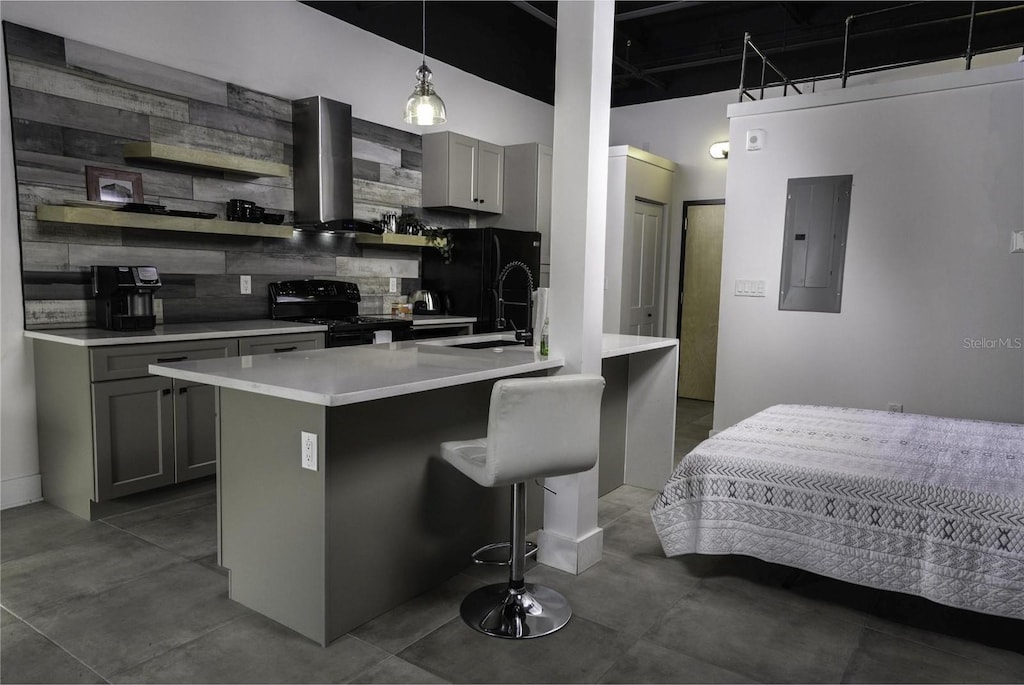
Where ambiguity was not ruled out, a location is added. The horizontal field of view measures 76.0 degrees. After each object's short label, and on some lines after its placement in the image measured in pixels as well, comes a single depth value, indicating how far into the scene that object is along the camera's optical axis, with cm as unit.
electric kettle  575
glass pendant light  353
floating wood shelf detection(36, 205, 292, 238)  339
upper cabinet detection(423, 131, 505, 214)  566
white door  677
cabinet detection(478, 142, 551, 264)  616
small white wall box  490
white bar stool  214
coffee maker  354
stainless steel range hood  459
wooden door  702
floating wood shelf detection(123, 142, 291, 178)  371
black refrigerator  561
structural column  277
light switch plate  497
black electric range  451
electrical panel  462
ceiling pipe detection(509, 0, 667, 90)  534
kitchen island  220
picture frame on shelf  364
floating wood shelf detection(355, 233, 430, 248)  512
